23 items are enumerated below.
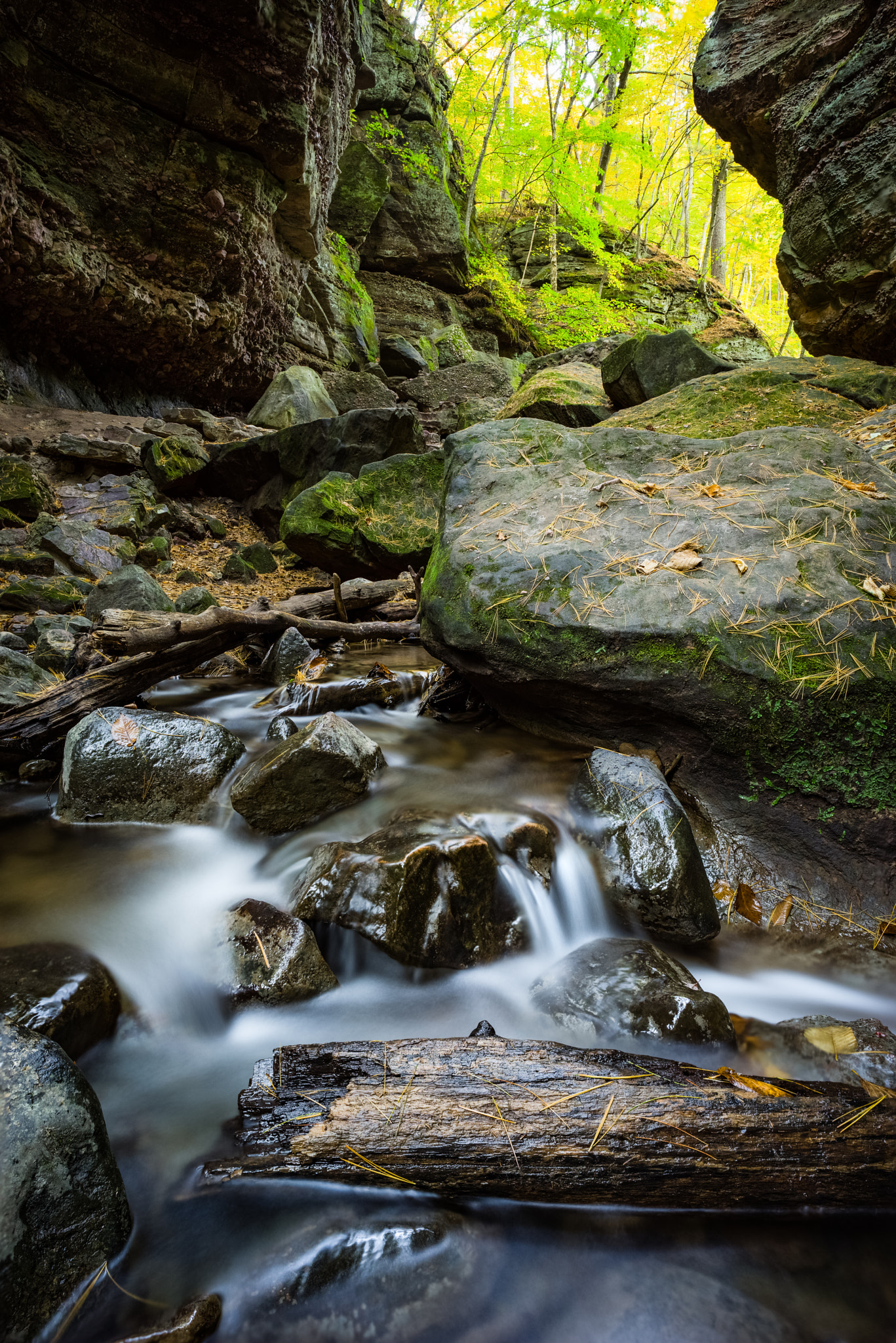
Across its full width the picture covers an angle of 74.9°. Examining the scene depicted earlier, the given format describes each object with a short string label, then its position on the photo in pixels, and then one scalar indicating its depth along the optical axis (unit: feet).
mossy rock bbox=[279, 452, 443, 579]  25.76
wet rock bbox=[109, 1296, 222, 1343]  4.34
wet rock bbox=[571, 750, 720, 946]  8.70
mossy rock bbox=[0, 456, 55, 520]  23.40
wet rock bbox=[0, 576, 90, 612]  19.01
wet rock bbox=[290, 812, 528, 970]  8.17
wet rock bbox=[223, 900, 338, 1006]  7.63
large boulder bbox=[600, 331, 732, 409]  25.46
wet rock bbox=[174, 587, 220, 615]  20.01
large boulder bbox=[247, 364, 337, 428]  37.42
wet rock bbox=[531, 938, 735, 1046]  6.90
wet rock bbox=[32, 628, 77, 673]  15.58
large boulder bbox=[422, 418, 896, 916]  9.14
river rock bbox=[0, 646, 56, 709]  12.59
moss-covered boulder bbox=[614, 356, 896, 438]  19.72
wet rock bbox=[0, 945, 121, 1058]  6.53
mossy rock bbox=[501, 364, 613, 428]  27.43
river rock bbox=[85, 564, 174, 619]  18.40
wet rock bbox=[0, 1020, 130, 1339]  4.18
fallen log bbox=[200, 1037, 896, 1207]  5.07
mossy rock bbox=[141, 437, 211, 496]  30.17
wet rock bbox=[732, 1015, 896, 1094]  6.27
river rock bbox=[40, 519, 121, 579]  22.48
